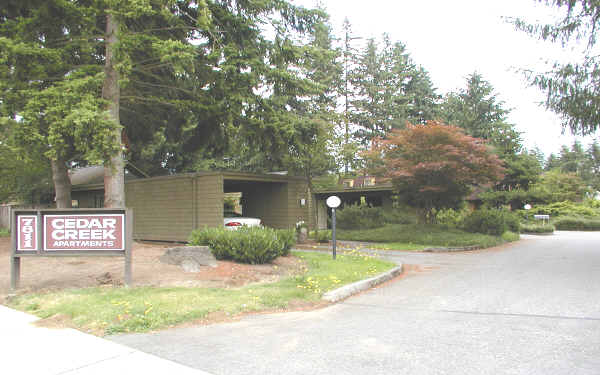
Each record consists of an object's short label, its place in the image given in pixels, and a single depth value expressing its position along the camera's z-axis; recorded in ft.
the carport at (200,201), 47.11
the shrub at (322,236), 53.26
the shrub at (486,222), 56.80
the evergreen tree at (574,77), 36.24
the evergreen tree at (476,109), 120.37
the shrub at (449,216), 73.57
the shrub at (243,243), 28.27
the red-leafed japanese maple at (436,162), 48.78
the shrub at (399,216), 70.57
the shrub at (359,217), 65.40
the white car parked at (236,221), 46.32
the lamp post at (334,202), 33.19
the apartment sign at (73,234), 22.09
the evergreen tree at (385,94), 122.83
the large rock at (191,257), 26.32
